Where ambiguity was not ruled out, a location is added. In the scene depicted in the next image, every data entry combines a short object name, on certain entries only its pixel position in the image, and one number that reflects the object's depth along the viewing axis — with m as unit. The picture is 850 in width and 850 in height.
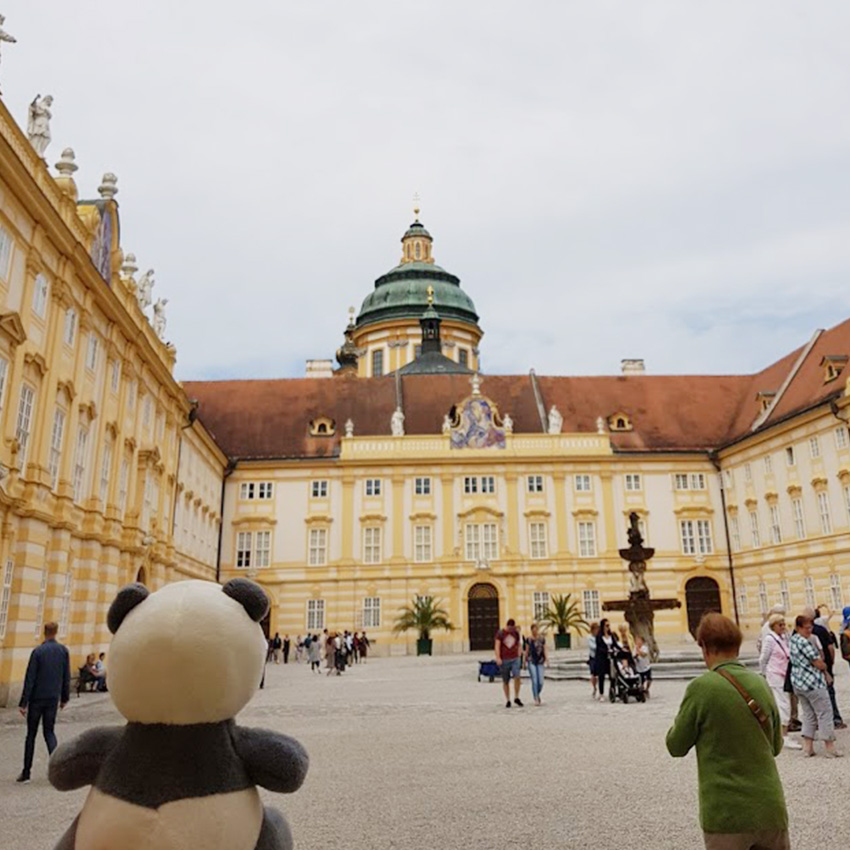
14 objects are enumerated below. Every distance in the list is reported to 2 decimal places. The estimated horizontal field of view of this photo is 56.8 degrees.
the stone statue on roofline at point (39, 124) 18.88
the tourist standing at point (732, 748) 3.81
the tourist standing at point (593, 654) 16.39
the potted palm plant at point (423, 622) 38.53
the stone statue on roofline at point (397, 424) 43.12
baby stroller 15.68
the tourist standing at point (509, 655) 15.69
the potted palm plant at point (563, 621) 37.94
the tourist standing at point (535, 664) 15.95
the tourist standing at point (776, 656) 10.05
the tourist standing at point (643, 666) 15.92
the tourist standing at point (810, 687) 8.92
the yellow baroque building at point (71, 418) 17.38
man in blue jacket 9.05
